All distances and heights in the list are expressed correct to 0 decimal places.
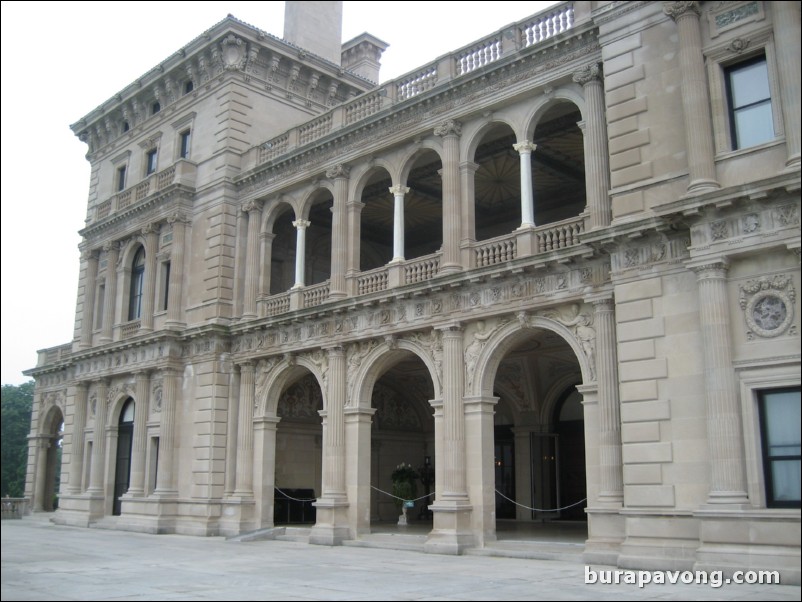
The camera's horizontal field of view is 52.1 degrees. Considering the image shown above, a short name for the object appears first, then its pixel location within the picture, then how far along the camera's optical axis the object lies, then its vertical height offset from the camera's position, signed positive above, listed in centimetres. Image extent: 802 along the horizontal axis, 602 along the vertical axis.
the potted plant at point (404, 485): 2683 -71
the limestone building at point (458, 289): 1541 +446
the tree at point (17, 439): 6112 +174
